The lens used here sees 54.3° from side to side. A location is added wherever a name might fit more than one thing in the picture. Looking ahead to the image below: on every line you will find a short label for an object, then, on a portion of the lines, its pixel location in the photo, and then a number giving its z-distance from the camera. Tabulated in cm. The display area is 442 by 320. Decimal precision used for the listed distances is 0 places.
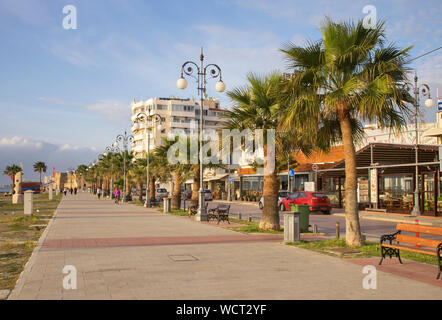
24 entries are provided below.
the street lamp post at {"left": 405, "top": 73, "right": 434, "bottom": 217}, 2536
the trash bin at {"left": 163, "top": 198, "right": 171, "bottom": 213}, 2956
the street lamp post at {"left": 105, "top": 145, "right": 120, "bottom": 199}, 6453
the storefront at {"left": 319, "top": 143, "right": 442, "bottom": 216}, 2630
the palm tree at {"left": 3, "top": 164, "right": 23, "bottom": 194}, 13535
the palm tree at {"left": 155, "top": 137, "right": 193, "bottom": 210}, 2949
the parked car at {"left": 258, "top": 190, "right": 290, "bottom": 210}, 3426
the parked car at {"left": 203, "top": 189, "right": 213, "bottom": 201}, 4971
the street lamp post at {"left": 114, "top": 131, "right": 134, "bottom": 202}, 5096
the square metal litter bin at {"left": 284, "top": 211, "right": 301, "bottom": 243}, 1283
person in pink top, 4727
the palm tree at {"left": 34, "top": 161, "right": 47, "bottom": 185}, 16212
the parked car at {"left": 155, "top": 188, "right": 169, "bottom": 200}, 5568
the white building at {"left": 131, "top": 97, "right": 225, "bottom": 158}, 10788
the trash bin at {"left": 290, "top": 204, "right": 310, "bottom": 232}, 1636
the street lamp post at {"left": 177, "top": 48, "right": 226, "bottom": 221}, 2070
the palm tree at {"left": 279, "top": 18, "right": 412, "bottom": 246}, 1118
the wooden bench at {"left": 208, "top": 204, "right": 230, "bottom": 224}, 2001
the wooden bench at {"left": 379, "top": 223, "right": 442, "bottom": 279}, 866
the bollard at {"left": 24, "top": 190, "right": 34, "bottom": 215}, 2359
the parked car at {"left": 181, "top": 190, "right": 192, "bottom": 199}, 5692
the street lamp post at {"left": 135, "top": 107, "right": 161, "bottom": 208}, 3804
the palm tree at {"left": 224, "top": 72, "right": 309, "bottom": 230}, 1580
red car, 2892
